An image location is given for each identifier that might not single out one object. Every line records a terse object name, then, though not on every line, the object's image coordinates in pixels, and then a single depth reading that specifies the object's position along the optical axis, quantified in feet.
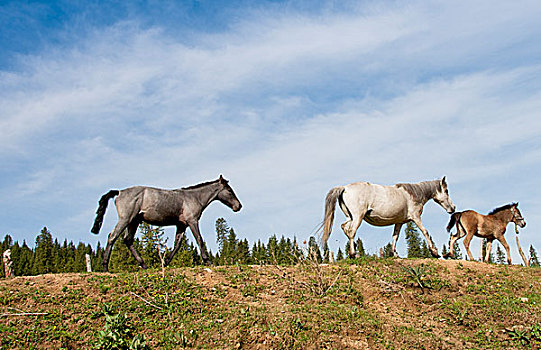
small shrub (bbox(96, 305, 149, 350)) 29.37
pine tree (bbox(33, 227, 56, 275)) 180.34
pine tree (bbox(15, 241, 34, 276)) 207.82
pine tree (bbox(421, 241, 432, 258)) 205.34
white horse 52.95
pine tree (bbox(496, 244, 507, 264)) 185.60
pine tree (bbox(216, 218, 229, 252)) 221.05
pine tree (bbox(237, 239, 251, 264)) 197.06
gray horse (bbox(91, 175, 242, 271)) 45.57
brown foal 58.39
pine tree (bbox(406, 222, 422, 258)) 194.75
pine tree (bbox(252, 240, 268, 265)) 242.91
